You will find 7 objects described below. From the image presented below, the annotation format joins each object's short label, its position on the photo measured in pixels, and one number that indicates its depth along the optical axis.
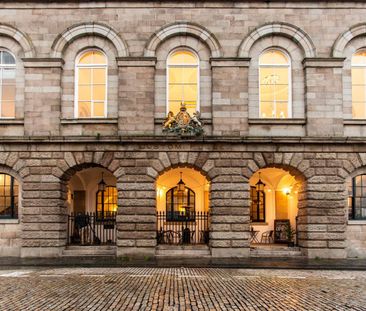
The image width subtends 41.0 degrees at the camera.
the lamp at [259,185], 24.15
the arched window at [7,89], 21.08
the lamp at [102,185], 23.83
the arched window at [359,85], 21.00
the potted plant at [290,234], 22.49
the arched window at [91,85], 21.05
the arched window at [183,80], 21.06
